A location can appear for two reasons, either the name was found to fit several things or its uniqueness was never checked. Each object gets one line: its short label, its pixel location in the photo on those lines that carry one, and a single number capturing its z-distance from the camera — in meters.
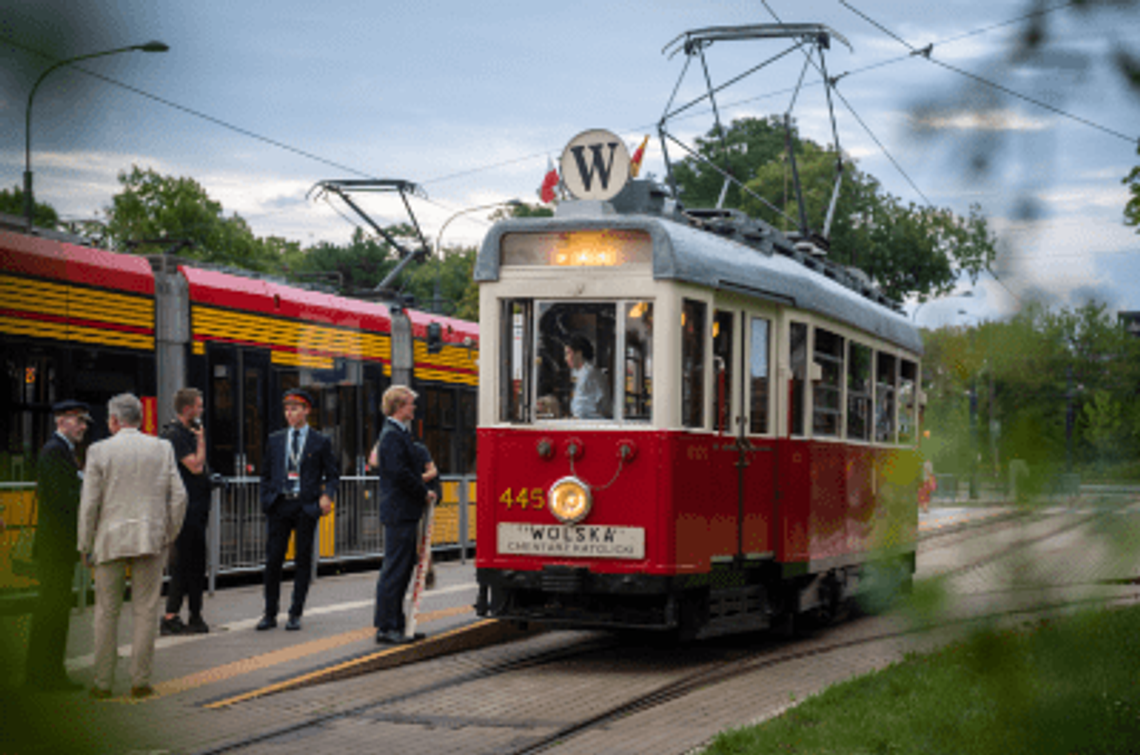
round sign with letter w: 9.52
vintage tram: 8.81
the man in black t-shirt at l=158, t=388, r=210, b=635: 9.77
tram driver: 9.01
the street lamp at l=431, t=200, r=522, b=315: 39.73
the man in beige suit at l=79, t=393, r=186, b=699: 7.39
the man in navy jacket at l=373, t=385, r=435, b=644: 9.45
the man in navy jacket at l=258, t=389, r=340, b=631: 10.13
